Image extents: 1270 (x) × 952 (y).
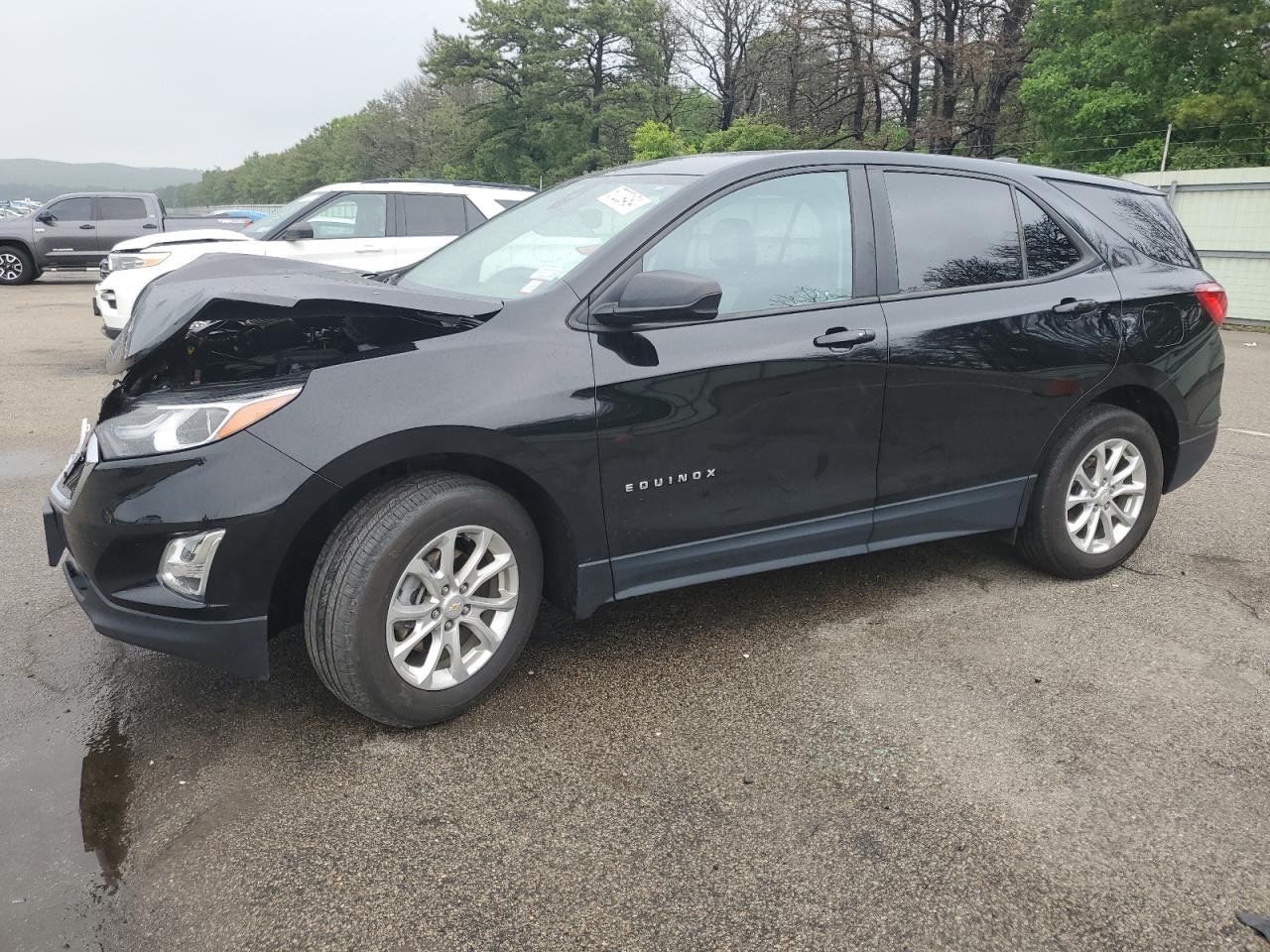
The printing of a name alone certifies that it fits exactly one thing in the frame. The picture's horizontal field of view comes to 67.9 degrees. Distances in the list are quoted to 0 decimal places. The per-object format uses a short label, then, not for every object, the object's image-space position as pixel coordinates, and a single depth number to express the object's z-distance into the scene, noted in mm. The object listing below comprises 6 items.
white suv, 9422
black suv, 2518
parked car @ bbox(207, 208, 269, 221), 27225
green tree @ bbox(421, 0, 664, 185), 47719
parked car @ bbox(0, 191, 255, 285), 18531
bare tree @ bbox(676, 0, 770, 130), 48188
